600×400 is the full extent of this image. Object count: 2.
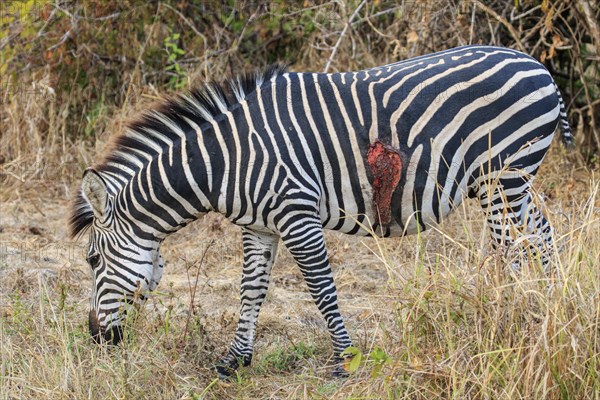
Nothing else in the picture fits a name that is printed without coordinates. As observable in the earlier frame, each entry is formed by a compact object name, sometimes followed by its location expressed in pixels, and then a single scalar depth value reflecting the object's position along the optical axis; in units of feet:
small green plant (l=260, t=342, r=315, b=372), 34.14
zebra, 32.78
